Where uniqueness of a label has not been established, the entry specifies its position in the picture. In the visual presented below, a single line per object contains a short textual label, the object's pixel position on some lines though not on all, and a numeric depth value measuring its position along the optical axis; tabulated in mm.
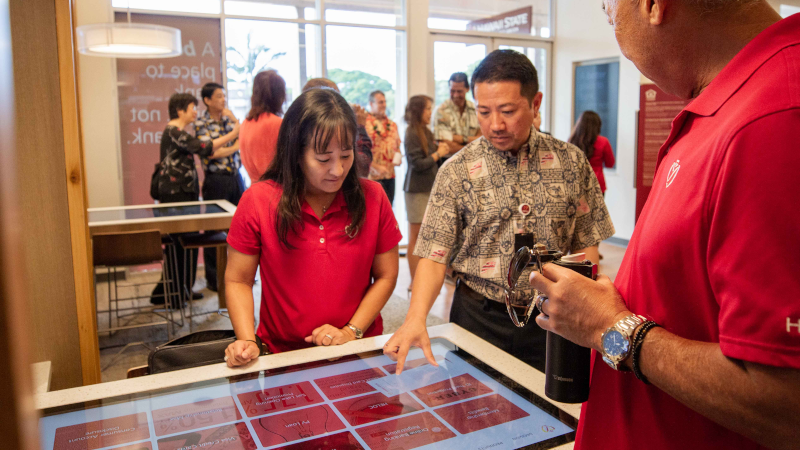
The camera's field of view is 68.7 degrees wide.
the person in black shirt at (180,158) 4762
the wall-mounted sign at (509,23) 7781
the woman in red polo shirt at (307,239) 1716
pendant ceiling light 4301
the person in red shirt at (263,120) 4031
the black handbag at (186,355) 1564
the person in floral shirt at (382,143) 5852
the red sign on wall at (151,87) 6125
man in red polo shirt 612
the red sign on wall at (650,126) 5523
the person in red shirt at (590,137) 5875
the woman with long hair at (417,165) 5234
